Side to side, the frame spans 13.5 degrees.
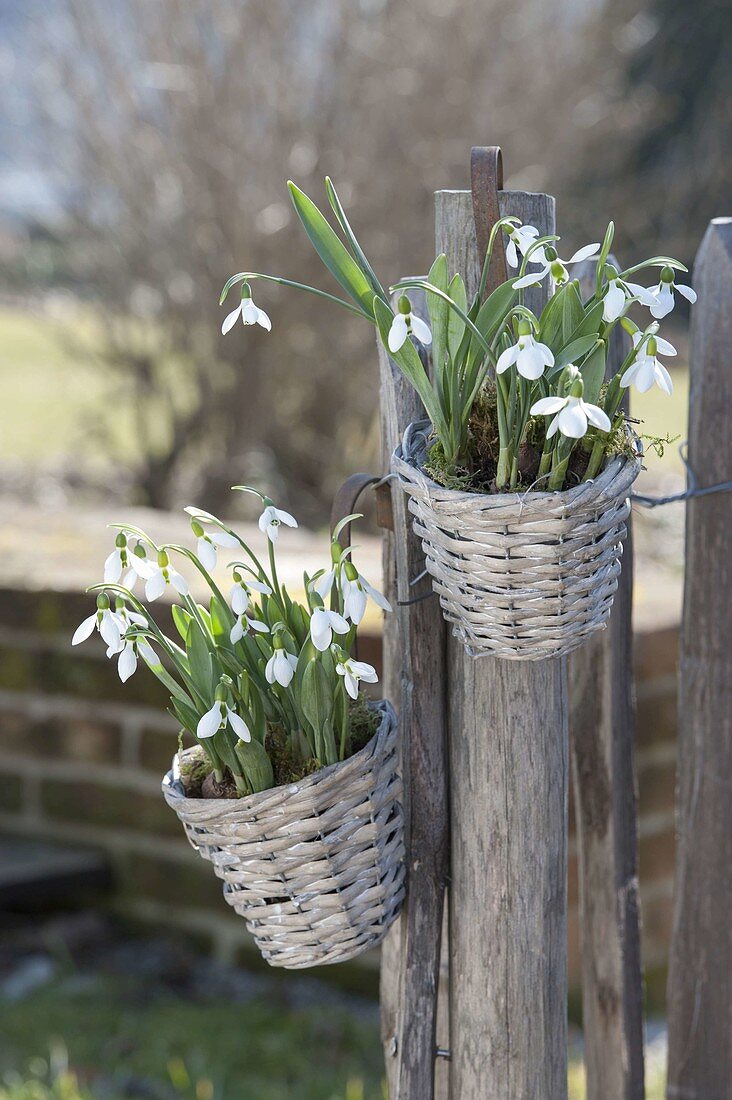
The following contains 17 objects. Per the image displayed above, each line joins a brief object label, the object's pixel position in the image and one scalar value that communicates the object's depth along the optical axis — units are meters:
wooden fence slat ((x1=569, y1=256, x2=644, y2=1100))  2.23
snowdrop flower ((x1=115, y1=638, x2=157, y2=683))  1.91
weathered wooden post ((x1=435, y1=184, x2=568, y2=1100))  2.00
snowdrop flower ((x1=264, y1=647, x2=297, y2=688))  1.92
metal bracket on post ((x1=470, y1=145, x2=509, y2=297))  1.93
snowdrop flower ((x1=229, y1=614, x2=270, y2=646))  1.96
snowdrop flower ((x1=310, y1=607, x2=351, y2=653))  1.89
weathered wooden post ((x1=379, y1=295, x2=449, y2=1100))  2.03
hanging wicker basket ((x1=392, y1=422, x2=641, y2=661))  1.87
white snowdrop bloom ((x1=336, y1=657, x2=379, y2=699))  1.90
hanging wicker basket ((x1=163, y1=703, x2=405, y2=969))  1.93
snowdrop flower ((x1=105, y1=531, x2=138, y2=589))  1.91
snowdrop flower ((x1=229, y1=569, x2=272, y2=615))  1.94
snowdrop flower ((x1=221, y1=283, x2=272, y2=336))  1.88
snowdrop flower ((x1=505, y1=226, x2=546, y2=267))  1.89
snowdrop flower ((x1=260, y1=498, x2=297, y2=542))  1.95
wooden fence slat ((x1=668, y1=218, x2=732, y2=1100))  2.22
